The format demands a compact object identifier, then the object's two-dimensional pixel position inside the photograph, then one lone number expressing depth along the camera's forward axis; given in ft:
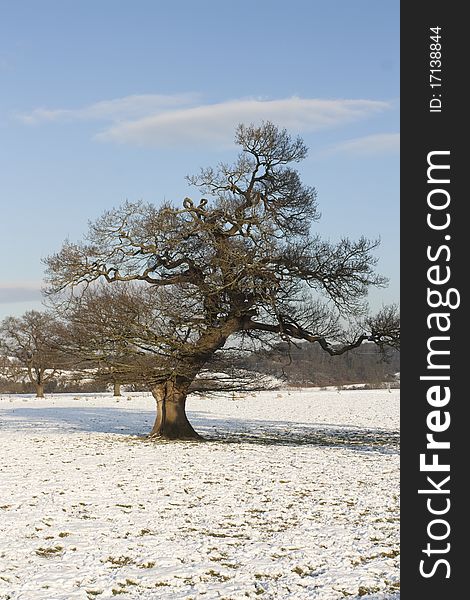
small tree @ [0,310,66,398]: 180.45
